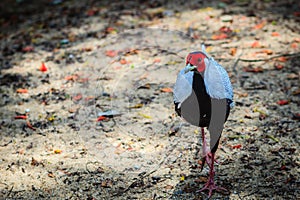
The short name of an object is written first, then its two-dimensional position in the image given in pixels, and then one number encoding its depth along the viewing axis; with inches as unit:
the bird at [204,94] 255.1
